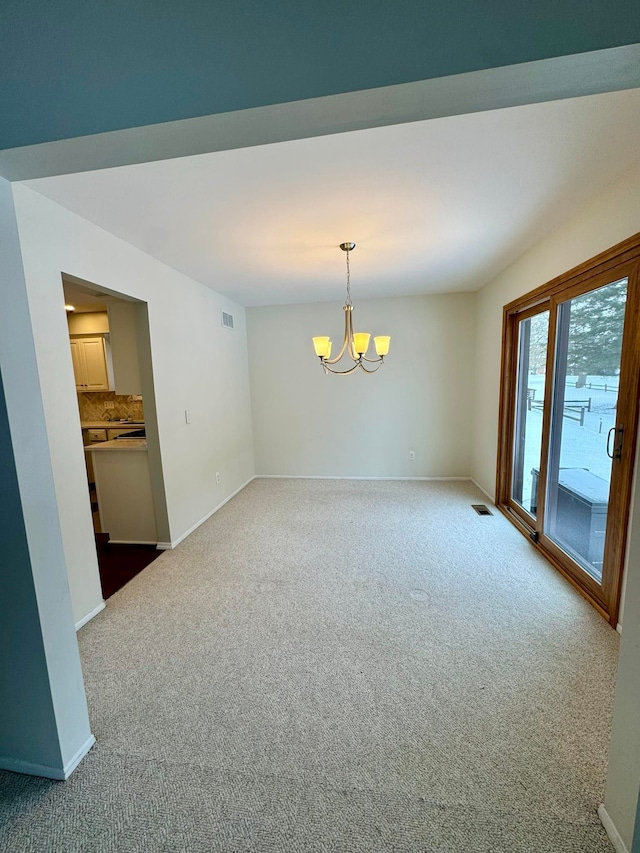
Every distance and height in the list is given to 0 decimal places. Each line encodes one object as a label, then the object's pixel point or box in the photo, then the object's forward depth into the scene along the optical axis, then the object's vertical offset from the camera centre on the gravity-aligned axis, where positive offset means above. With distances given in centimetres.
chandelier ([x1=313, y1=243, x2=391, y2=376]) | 277 +30
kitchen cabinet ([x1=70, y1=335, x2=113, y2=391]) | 448 +31
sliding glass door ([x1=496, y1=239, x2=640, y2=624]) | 189 -33
